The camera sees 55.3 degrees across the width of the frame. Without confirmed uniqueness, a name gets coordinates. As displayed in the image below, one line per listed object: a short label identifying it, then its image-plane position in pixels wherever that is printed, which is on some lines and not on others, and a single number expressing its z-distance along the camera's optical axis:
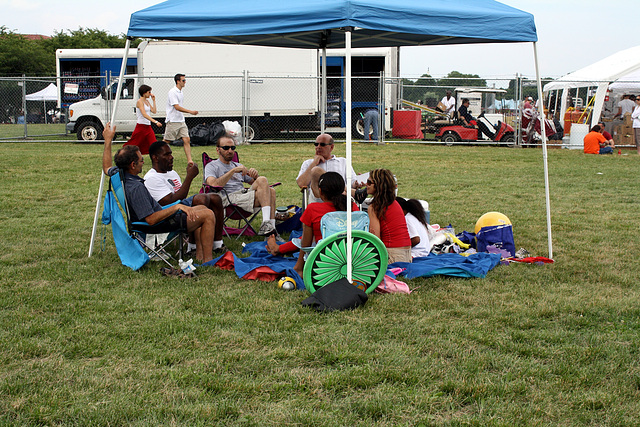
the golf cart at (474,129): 18.42
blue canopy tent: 4.55
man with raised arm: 5.18
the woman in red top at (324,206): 4.81
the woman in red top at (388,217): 5.06
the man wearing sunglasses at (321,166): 6.20
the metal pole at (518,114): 17.92
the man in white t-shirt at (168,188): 5.75
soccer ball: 4.68
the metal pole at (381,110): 18.22
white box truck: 18.25
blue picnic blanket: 5.02
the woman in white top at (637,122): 16.69
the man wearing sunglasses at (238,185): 6.30
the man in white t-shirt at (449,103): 20.45
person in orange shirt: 16.70
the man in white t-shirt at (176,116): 12.03
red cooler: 19.80
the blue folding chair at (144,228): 5.21
